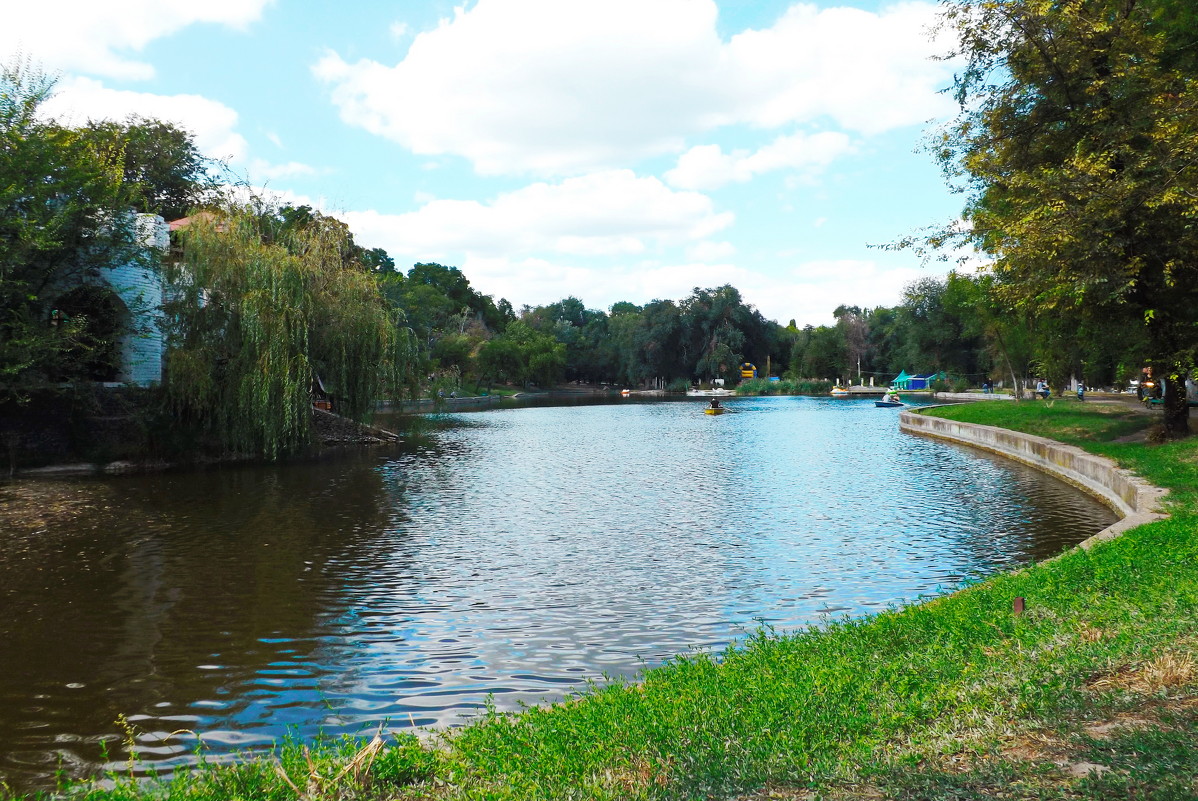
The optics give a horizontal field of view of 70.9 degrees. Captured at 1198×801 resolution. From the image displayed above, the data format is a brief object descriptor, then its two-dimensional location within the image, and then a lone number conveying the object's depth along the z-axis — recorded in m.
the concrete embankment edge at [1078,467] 12.09
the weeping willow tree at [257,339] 23.80
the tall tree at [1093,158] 16.41
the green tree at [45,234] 20.58
